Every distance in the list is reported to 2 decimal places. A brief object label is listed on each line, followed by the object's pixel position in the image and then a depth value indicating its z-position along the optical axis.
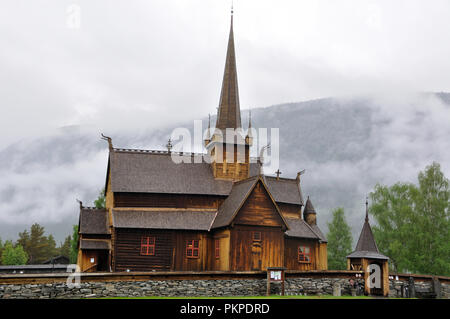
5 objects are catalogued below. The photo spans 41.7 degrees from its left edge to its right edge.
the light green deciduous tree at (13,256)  99.12
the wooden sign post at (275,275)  32.72
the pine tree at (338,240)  76.20
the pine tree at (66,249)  112.96
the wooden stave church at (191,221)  43.34
